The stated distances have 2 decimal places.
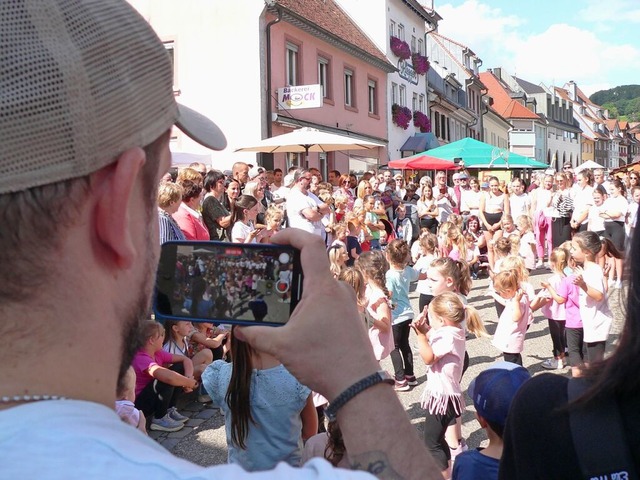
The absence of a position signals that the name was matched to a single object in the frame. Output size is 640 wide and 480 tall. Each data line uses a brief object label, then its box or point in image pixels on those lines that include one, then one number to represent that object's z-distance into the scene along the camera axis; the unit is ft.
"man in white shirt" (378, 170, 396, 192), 51.47
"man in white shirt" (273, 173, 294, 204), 35.52
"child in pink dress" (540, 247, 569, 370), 21.86
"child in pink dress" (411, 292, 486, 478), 14.62
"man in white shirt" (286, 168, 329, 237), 31.76
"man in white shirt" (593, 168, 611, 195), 52.23
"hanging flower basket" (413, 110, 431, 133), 99.55
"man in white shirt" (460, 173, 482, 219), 49.30
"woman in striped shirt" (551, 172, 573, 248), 45.37
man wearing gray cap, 2.36
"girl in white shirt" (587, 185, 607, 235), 39.65
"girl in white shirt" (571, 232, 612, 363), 19.70
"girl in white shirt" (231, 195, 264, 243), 25.35
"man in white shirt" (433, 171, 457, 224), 47.26
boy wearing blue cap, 9.04
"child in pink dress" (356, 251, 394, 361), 18.12
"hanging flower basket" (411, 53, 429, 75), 101.30
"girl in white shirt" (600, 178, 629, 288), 38.17
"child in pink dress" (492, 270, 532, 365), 19.42
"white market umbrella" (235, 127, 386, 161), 47.69
